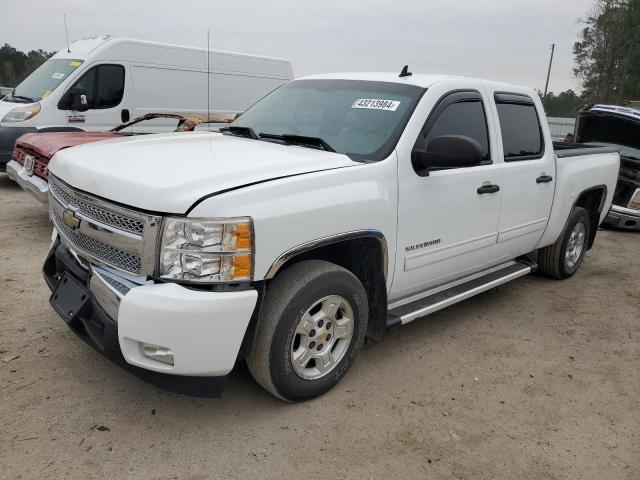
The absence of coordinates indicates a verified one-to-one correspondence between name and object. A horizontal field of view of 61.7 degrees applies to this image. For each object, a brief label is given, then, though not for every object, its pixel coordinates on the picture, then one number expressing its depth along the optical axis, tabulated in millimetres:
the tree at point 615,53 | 38500
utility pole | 41625
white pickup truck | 2412
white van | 8117
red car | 5305
